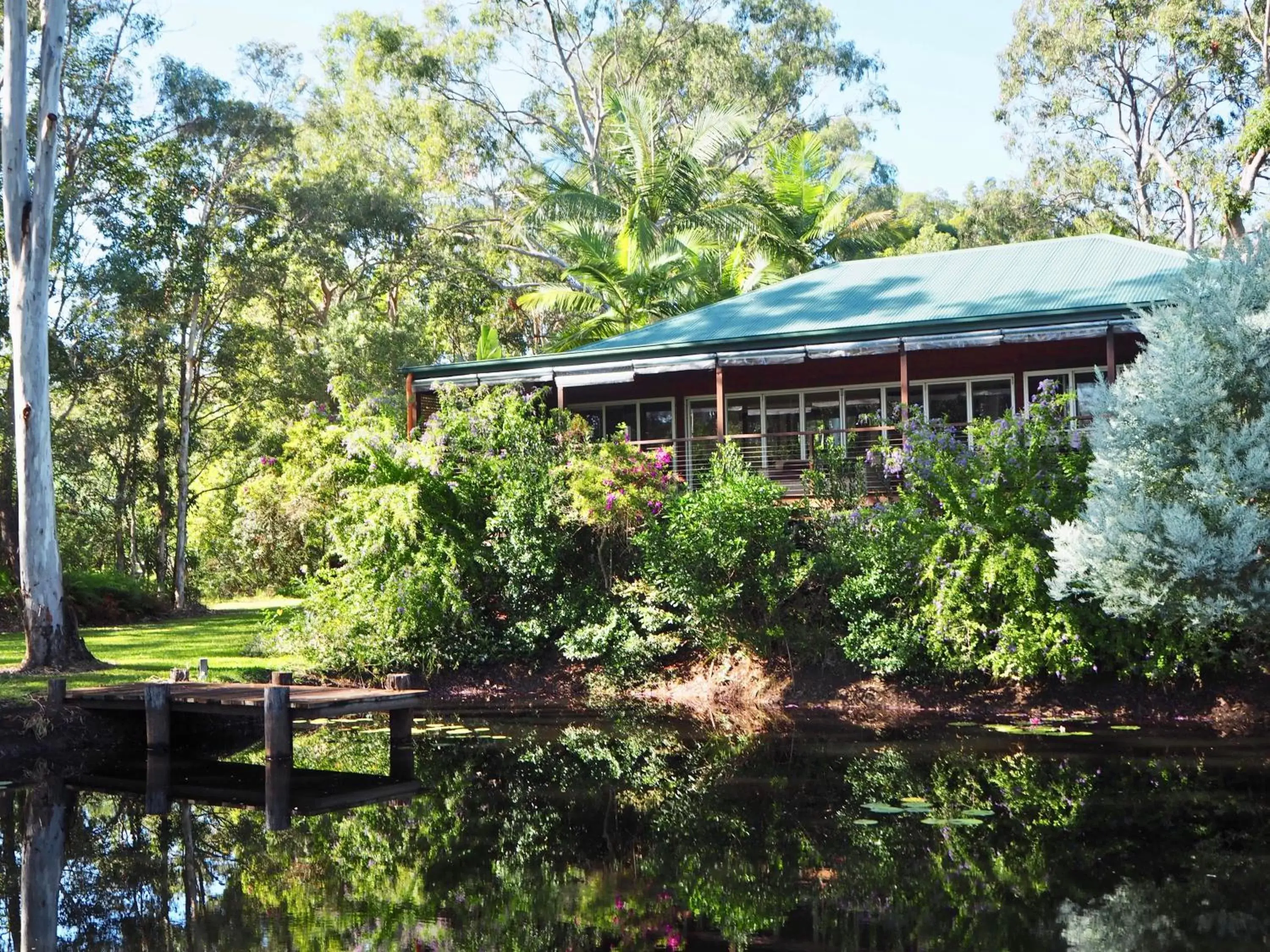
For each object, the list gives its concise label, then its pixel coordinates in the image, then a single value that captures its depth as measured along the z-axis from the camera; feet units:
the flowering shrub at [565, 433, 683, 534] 57.16
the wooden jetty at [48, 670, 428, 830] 36.83
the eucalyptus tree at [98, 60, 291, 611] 94.99
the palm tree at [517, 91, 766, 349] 96.12
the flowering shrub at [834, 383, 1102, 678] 49.03
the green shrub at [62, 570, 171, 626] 86.53
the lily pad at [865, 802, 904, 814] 32.40
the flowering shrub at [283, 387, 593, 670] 57.88
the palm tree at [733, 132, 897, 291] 104.01
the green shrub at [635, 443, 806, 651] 54.49
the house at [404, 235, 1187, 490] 64.08
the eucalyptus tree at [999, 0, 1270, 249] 99.40
